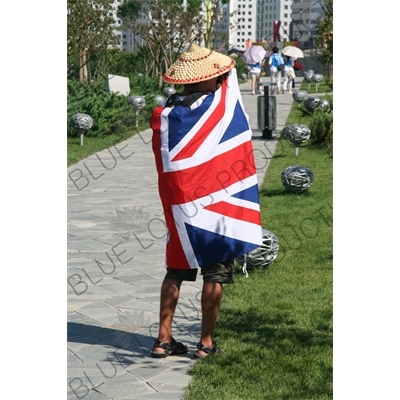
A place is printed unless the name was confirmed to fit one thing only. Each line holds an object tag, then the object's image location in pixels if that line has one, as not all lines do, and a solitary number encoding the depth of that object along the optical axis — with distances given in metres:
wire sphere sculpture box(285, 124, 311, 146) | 15.27
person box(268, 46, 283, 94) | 28.90
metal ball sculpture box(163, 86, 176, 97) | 26.52
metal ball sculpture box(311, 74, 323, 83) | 34.31
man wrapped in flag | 5.41
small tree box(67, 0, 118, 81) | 24.33
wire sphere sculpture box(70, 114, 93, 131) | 17.22
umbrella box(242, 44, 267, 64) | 30.09
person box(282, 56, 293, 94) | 31.39
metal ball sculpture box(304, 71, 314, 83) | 35.41
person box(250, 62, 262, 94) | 30.91
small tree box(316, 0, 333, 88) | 25.56
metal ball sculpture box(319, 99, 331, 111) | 20.22
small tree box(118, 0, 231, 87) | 33.78
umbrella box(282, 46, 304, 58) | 29.92
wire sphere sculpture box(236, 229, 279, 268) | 7.80
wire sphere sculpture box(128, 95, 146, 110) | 21.36
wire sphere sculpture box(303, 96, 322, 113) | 20.77
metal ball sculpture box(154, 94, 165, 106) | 23.56
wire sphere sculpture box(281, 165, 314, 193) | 11.90
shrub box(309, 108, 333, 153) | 17.27
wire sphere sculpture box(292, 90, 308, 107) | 24.94
